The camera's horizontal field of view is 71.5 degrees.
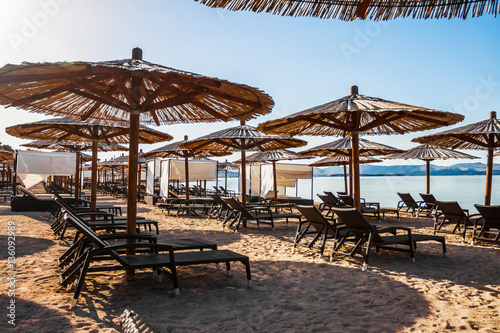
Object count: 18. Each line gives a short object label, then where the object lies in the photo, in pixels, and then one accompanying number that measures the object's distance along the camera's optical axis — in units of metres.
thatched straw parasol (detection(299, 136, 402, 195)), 9.40
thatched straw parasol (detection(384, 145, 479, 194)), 11.03
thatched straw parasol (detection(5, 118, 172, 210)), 6.51
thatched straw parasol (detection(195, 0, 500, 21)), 2.16
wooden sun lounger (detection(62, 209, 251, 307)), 3.04
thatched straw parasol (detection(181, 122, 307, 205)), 7.78
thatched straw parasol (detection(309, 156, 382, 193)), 13.26
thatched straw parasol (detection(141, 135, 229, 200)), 11.27
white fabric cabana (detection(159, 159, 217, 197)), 15.75
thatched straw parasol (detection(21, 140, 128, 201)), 9.77
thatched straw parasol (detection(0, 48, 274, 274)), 3.14
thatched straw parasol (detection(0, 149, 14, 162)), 16.95
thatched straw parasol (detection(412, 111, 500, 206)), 6.28
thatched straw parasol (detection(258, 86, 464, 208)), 4.66
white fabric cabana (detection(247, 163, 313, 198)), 16.91
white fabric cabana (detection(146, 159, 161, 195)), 16.95
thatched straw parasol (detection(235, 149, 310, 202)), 11.35
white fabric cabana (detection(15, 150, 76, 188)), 13.62
